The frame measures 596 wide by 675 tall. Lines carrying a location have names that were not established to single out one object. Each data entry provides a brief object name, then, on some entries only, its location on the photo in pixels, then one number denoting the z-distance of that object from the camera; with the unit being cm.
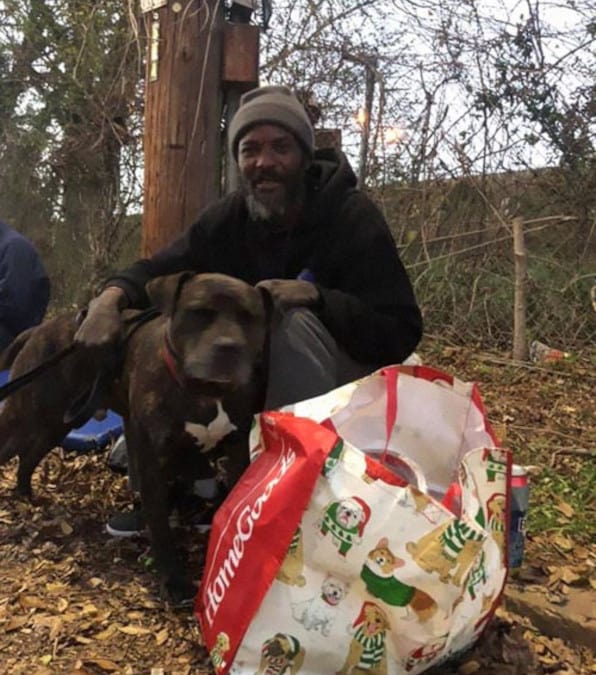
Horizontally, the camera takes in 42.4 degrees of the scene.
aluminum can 244
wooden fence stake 566
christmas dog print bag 178
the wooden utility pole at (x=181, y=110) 342
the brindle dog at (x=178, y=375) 231
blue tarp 390
